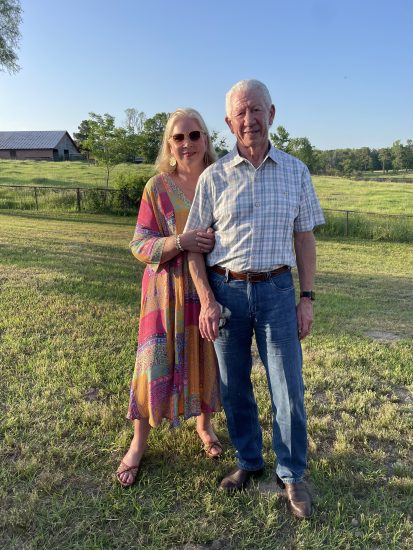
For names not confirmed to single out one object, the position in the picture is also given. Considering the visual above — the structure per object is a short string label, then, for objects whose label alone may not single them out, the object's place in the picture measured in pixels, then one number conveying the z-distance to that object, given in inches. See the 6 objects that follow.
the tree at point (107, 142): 1063.6
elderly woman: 92.6
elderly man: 81.2
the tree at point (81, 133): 2625.5
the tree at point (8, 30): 553.9
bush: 805.2
